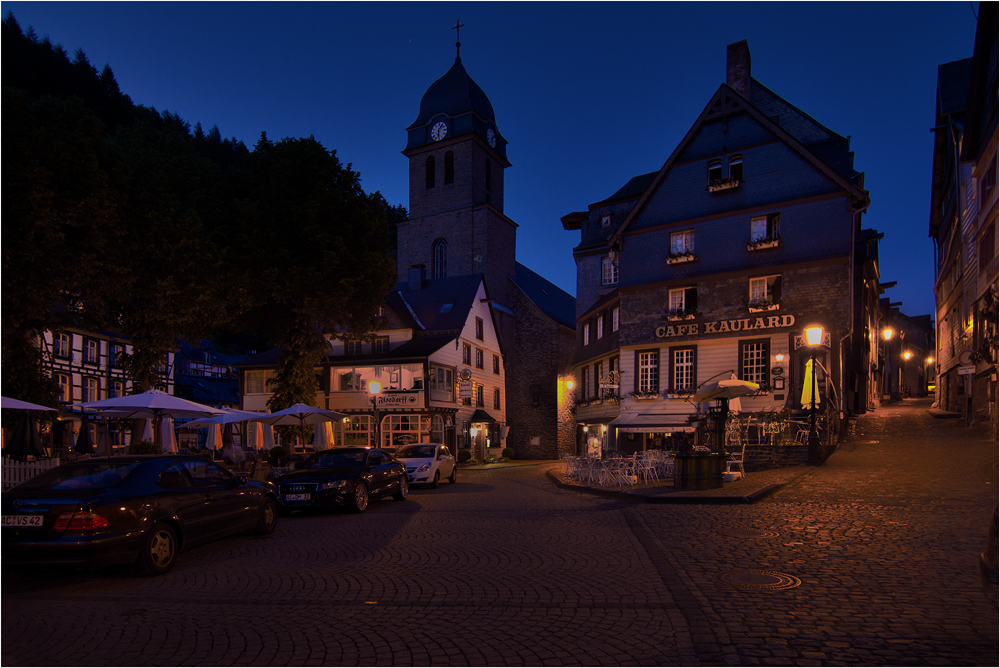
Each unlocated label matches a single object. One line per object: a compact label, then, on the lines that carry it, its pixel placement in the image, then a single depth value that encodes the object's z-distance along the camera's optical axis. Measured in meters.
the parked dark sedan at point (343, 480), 14.06
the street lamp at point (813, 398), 19.52
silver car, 21.00
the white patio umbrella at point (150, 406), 17.95
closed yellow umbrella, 24.30
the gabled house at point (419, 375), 37.66
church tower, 50.31
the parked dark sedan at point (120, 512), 7.51
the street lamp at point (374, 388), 25.08
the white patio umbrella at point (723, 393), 18.50
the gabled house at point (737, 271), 25.77
